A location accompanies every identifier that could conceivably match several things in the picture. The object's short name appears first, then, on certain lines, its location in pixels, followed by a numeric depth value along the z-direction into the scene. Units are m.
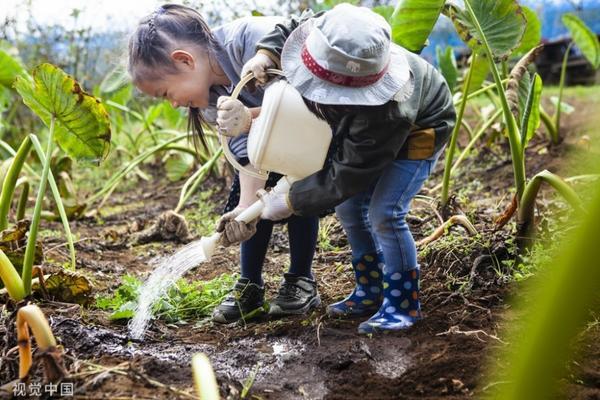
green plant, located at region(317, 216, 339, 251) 2.67
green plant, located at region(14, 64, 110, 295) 1.86
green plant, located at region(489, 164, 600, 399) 0.54
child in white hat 1.46
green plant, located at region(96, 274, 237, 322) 1.92
